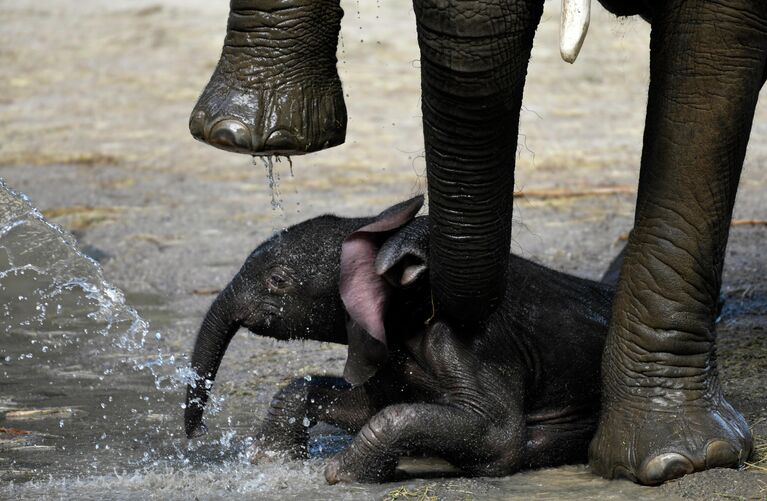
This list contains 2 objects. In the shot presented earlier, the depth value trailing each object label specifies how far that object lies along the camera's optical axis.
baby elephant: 8.93
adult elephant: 7.98
